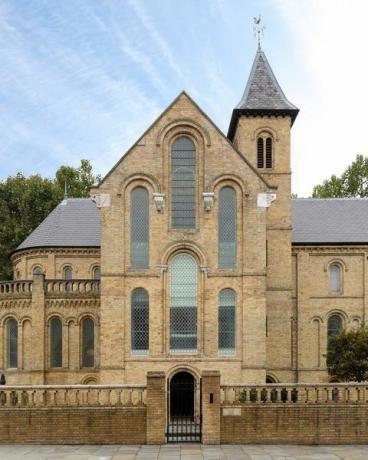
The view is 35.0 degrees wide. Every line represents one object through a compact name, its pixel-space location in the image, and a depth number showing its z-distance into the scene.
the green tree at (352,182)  59.45
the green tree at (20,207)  49.75
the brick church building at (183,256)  27.25
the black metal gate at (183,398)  25.72
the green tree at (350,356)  28.59
